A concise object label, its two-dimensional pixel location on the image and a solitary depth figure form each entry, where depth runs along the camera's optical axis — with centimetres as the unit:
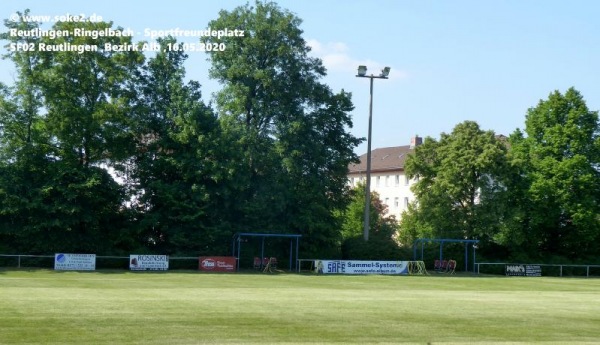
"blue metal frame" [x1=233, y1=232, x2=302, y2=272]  5441
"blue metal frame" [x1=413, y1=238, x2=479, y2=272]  5919
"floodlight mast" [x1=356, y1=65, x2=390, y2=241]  5691
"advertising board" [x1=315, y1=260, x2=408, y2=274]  5497
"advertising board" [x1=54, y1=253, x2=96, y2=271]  4975
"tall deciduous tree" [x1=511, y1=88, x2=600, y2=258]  6531
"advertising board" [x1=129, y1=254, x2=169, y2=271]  5194
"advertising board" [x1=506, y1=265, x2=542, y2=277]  6197
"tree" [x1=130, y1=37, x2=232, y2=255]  5591
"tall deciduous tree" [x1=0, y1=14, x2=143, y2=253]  5297
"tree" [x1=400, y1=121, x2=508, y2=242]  6412
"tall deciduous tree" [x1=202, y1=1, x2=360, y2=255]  5881
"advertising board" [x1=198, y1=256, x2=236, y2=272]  5406
